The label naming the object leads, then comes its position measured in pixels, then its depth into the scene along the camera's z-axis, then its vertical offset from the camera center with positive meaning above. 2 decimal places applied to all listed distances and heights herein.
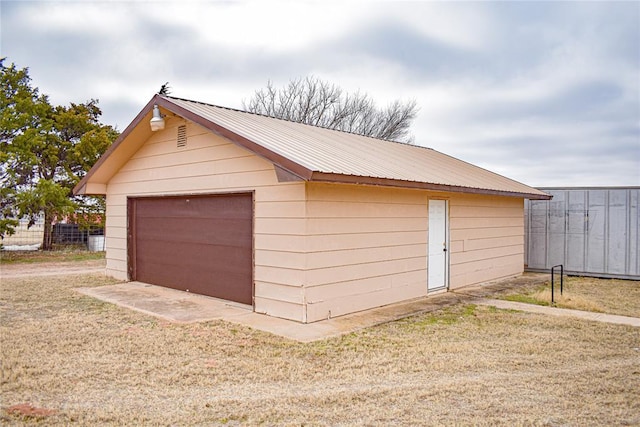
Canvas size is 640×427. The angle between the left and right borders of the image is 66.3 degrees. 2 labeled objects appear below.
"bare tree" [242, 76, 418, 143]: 29.83 +6.21
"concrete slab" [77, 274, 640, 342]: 6.77 -1.67
